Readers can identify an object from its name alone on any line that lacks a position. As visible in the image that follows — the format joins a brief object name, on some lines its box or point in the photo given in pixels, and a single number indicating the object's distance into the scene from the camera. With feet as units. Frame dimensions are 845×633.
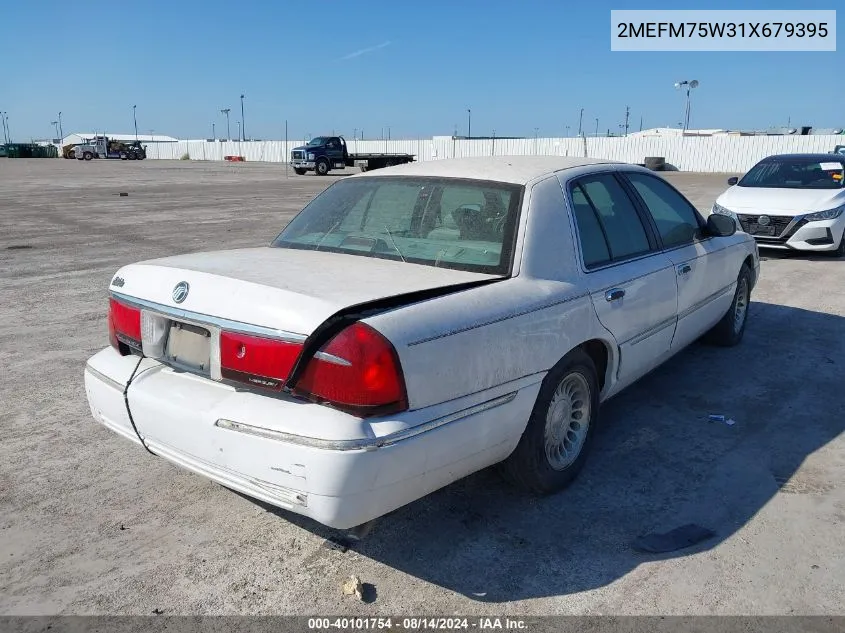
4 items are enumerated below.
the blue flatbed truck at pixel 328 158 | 125.80
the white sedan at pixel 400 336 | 8.16
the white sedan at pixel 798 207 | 32.30
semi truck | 221.66
